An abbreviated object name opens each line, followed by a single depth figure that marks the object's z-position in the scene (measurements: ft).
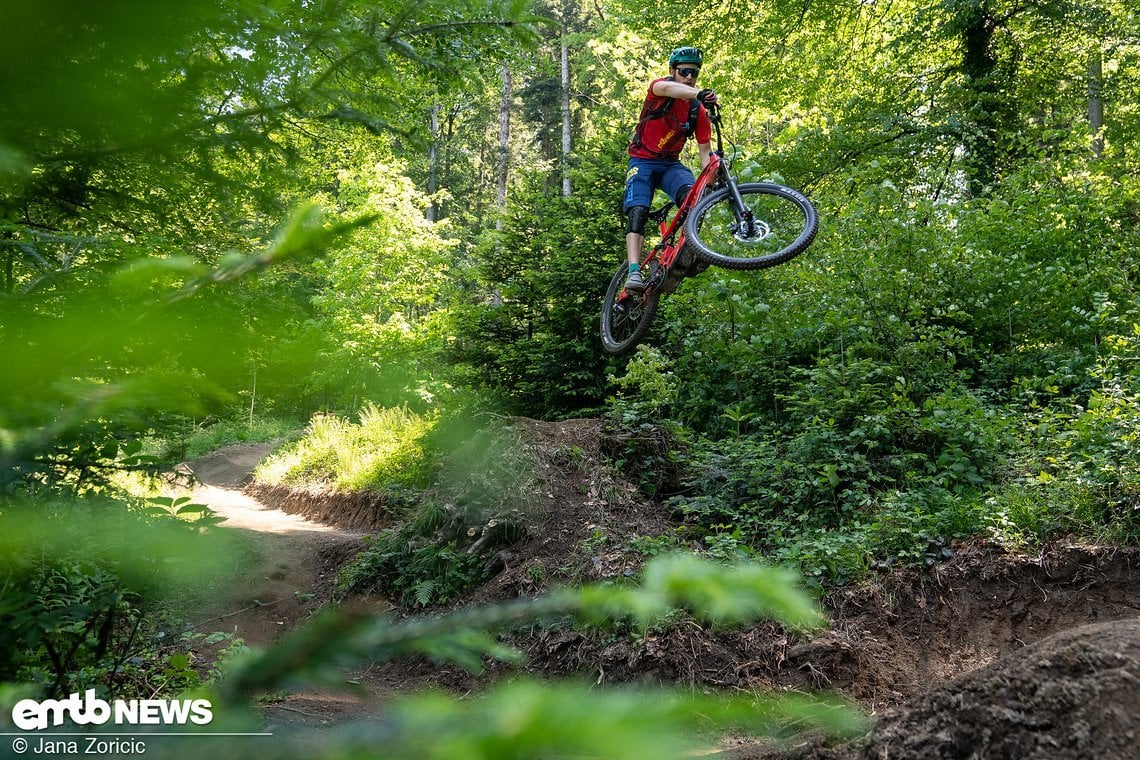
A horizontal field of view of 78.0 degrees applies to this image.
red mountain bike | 18.20
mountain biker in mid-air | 18.58
